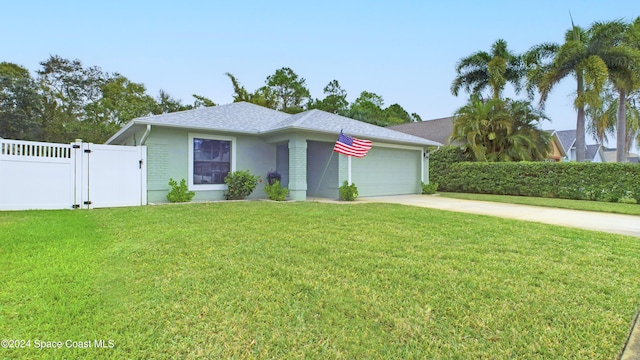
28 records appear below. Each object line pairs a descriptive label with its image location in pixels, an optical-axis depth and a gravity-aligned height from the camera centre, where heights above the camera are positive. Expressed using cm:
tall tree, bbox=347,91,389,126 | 3106 +908
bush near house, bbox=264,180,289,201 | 1059 -51
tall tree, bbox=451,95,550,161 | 1597 +256
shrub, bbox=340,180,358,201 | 1115 -49
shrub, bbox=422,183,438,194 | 1440 -41
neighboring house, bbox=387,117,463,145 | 2159 +375
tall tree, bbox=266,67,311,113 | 3356 +947
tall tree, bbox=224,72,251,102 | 2747 +741
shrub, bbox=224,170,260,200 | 1062 -24
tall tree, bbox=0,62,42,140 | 2273 +504
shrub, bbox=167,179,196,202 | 965 -52
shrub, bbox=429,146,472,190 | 1666 +106
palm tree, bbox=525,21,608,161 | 1457 +554
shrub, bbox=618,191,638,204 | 1098 -61
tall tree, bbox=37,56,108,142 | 2541 +749
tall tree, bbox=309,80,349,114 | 3394 +862
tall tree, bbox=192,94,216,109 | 2780 +670
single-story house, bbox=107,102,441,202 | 995 +96
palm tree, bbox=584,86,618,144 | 2217 +469
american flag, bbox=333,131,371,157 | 1031 +104
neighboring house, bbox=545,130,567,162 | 2448 +233
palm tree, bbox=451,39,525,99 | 1933 +690
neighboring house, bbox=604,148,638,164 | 4453 +389
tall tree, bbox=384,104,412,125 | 3993 +878
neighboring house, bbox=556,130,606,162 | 2788 +314
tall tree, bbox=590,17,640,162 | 1451 +597
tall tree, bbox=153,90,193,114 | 2883 +662
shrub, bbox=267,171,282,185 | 1176 +1
